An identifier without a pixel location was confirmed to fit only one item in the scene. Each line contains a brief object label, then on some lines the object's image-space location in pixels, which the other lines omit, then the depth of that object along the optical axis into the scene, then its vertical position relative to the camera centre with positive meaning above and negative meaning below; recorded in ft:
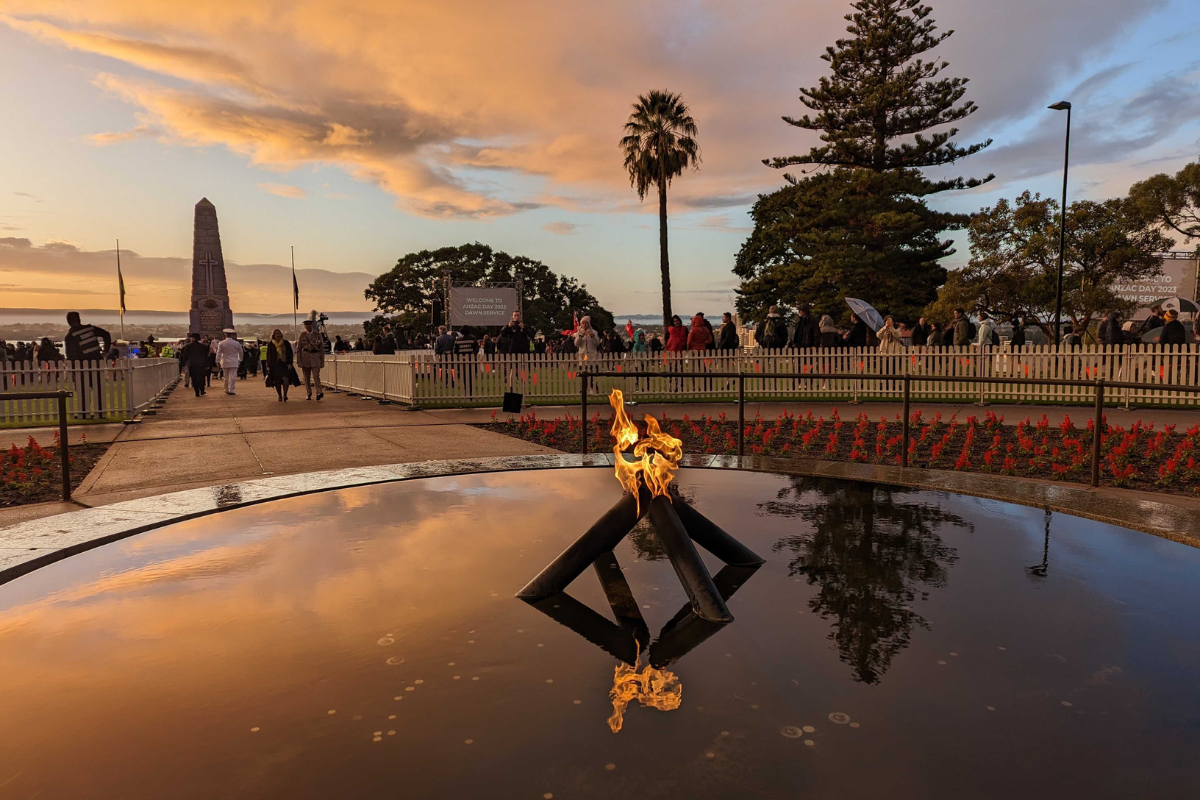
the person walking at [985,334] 60.08 +0.60
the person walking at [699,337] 62.75 +0.61
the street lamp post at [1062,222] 82.48 +13.37
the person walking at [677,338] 64.28 +0.55
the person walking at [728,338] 61.72 +0.49
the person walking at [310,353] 62.75 -0.44
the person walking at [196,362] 73.10 -1.29
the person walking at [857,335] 67.48 +0.71
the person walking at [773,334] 62.95 +0.82
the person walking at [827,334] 63.50 +0.76
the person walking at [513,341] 62.64 +0.44
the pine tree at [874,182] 116.88 +26.47
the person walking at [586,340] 61.40 +0.44
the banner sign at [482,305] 127.31 +7.24
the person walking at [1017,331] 67.71 +0.94
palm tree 116.72 +31.91
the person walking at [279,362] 63.05 -1.19
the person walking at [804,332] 62.59 +0.96
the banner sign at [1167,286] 119.44 +9.53
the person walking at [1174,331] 51.29 +0.58
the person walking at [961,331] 59.31 +0.85
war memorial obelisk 171.12 +17.47
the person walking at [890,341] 61.26 +0.10
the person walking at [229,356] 69.36 -0.69
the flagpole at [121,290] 174.19 +14.46
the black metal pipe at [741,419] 28.22 -2.96
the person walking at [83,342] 52.42 +0.59
